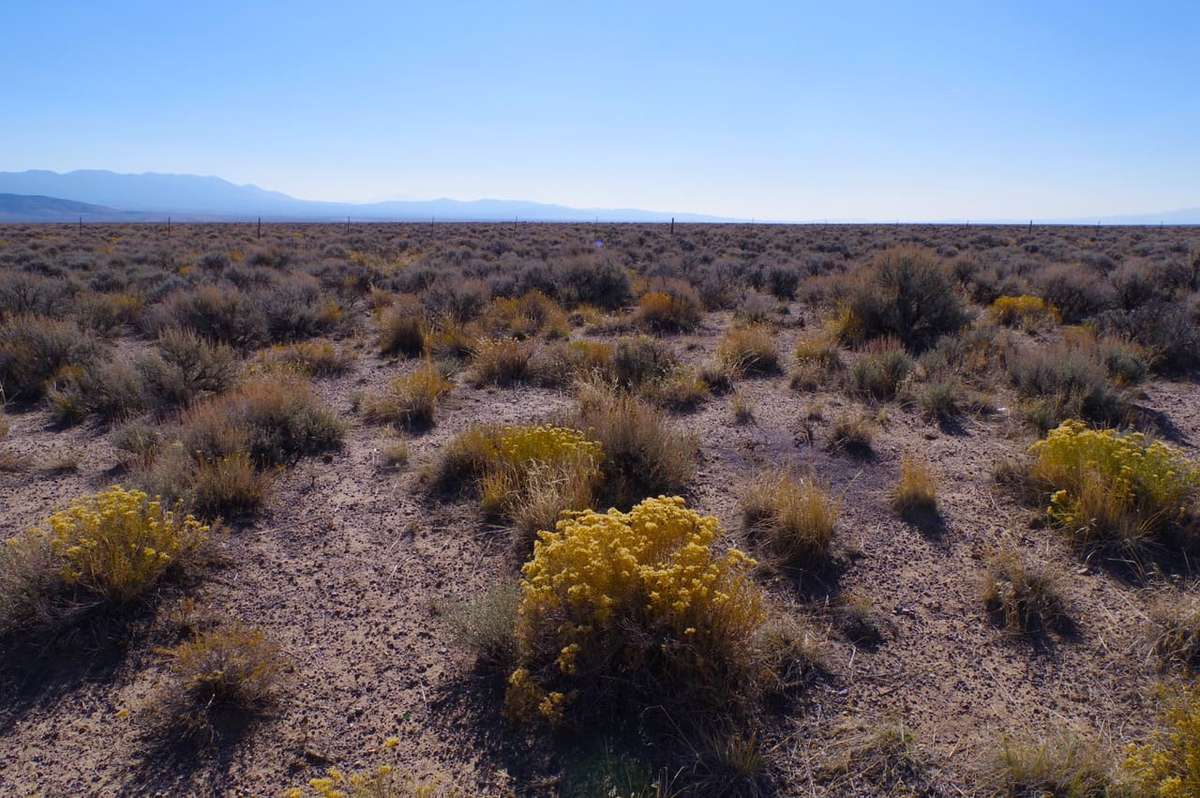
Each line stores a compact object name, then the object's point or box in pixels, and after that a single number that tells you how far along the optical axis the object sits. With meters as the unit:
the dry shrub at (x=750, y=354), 8.81
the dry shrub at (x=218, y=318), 10.31
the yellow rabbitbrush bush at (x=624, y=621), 3.09
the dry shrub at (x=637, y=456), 5.16
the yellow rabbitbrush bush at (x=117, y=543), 3.66
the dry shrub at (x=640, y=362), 8.10
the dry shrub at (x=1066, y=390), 6.64
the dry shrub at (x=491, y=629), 3.38
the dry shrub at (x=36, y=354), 7.87
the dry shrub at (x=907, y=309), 10.47
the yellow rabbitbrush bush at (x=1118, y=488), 4.38
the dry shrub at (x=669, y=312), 11.77
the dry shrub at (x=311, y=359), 8.82
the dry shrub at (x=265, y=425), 5.55
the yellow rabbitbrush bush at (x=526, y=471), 4.54
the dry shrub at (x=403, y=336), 10.12
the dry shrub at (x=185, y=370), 7.29
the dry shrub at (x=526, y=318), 10.75
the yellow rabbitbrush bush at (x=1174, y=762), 2.27
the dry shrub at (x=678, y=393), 7.45
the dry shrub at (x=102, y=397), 6.96
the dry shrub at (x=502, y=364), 8.50
